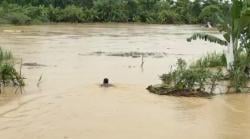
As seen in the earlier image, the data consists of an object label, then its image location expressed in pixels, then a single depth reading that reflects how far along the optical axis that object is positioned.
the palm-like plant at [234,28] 13.18
